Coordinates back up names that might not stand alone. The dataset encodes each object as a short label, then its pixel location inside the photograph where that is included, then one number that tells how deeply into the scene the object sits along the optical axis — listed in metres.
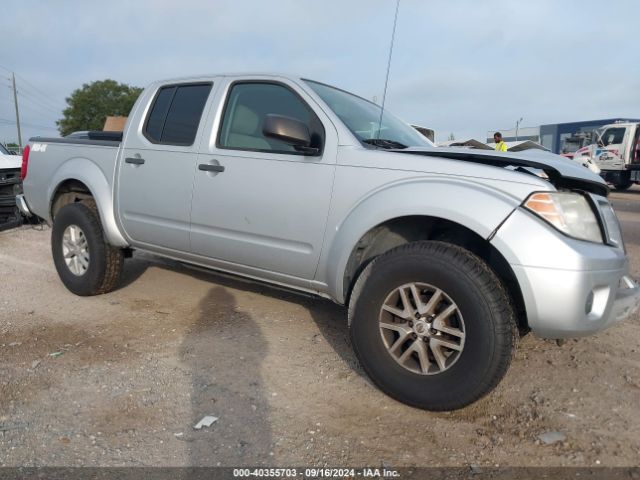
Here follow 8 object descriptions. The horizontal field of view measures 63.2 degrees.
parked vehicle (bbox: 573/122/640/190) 18.47
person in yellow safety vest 13.16
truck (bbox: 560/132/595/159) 21.70
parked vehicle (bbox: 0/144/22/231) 8.23
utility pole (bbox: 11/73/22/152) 52.81
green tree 53.62
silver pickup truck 2.53
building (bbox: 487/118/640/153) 36.91
